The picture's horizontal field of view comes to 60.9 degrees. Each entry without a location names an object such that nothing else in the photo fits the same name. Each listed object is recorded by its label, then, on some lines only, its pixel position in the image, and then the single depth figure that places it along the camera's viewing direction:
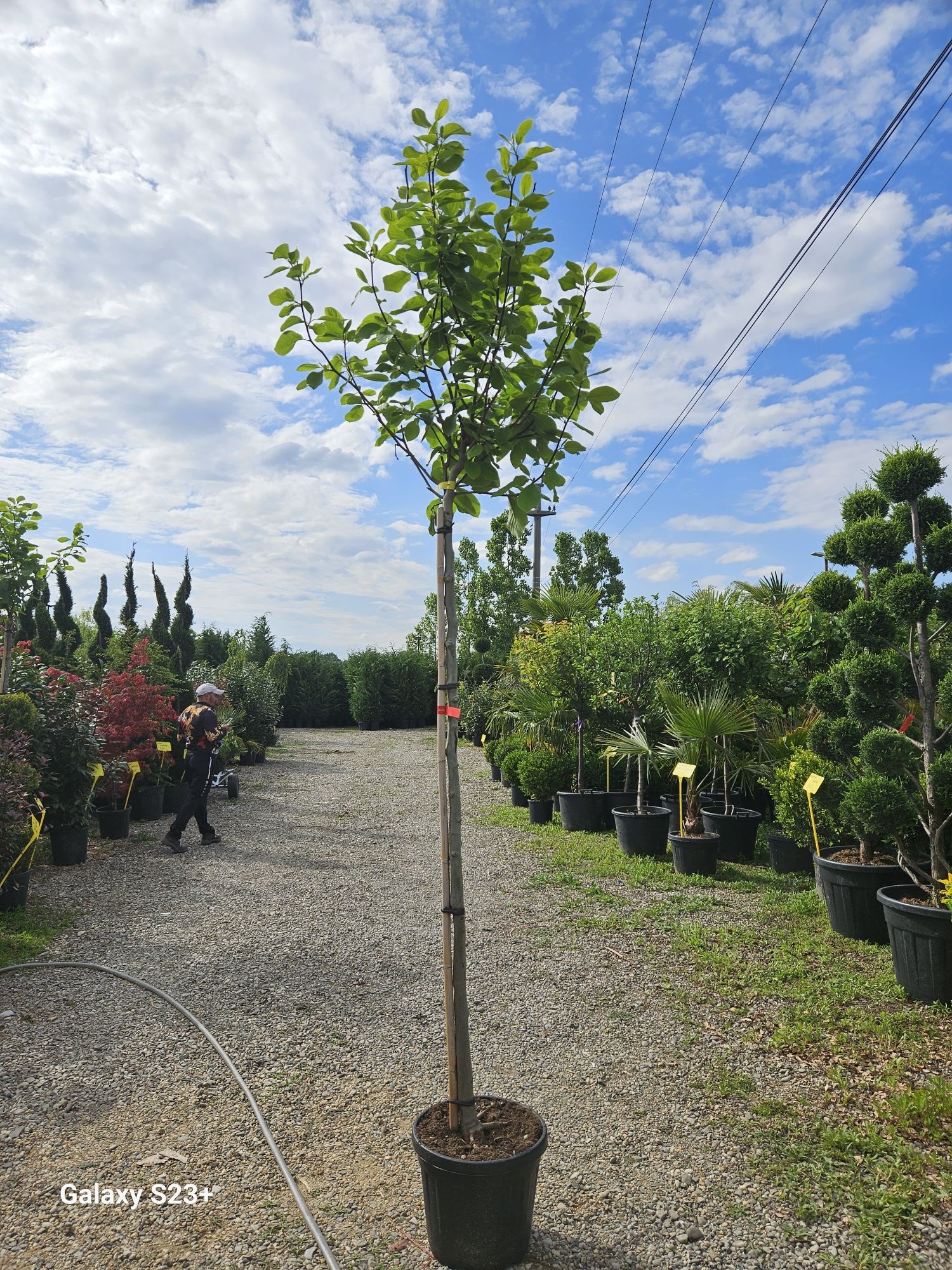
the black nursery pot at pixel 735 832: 7.38
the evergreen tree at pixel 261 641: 25.23
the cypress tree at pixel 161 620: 21.23
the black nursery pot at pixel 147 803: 9.46
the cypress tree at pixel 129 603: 21.19
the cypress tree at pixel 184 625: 21.36
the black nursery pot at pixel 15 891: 5.79
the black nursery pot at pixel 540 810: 9.70
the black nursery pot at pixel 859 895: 4.92
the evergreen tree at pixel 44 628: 20.14
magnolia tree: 2.32
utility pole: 20.12
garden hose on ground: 2.43
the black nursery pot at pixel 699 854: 6.77
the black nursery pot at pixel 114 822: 8.49
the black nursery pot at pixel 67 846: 7.35
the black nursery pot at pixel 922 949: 3.92
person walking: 8.16
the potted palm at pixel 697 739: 6.81
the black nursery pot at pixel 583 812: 9.08
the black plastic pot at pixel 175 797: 10.20
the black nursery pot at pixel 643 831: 7.49
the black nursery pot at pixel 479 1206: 2.28
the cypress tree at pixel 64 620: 19.46
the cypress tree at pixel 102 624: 20.73
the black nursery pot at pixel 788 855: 6.79
